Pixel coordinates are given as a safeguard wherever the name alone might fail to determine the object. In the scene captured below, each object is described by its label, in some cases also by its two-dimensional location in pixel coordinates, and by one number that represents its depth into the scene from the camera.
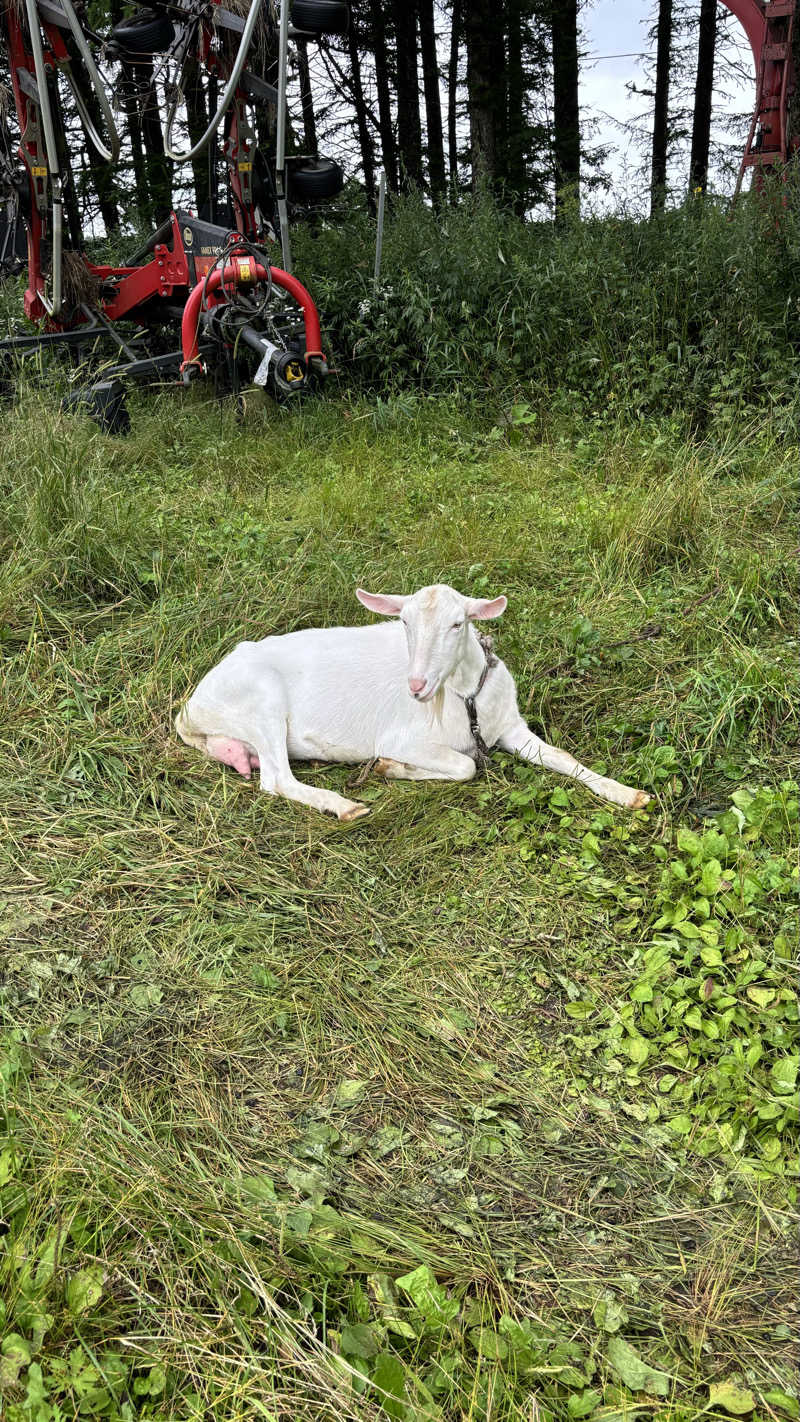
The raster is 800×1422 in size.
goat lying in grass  3.70
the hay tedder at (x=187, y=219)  6.92
